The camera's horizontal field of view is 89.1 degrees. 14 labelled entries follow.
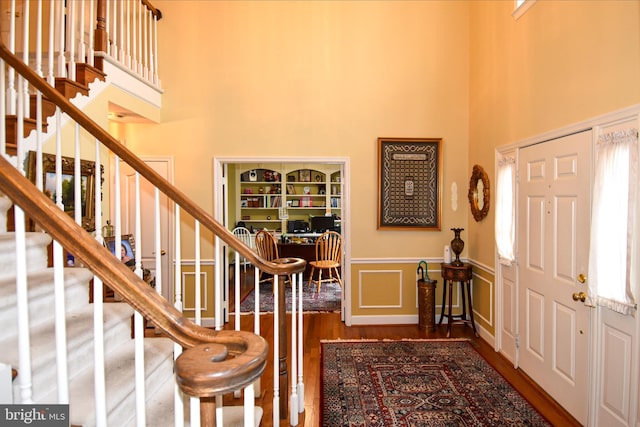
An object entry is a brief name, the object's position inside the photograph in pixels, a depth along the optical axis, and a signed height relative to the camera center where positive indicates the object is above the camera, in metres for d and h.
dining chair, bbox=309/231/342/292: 5.60 -0.73
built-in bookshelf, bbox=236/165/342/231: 7.79 +0.34
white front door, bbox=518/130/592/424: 2.28 -0.45
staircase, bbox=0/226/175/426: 1.34 -0.65
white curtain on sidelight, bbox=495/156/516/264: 3.12 -0.02
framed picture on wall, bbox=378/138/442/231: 4.13 +0.32
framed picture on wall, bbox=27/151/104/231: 2.41 +0.23
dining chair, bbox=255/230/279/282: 5.59 -0.62
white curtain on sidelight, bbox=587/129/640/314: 1.88 -0.08
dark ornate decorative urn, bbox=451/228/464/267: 3.78 -0.43
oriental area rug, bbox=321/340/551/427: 2.33 -1.49
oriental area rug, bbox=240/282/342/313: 4.79 -1.47
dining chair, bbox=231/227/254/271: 7.32 -0.59
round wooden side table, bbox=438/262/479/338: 3.75 -0.94
